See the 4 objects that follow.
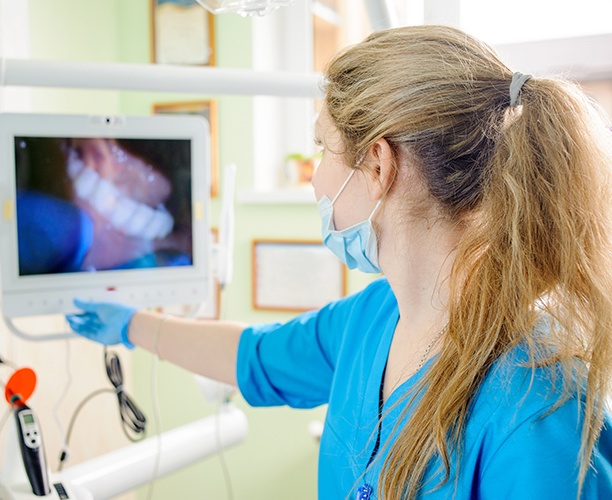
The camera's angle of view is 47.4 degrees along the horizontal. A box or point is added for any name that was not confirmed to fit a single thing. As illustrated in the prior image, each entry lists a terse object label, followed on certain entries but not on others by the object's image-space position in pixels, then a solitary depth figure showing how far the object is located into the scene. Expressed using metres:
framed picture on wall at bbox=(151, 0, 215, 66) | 2.18
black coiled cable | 1.35
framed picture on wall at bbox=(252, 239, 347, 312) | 2.10
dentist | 0.77
